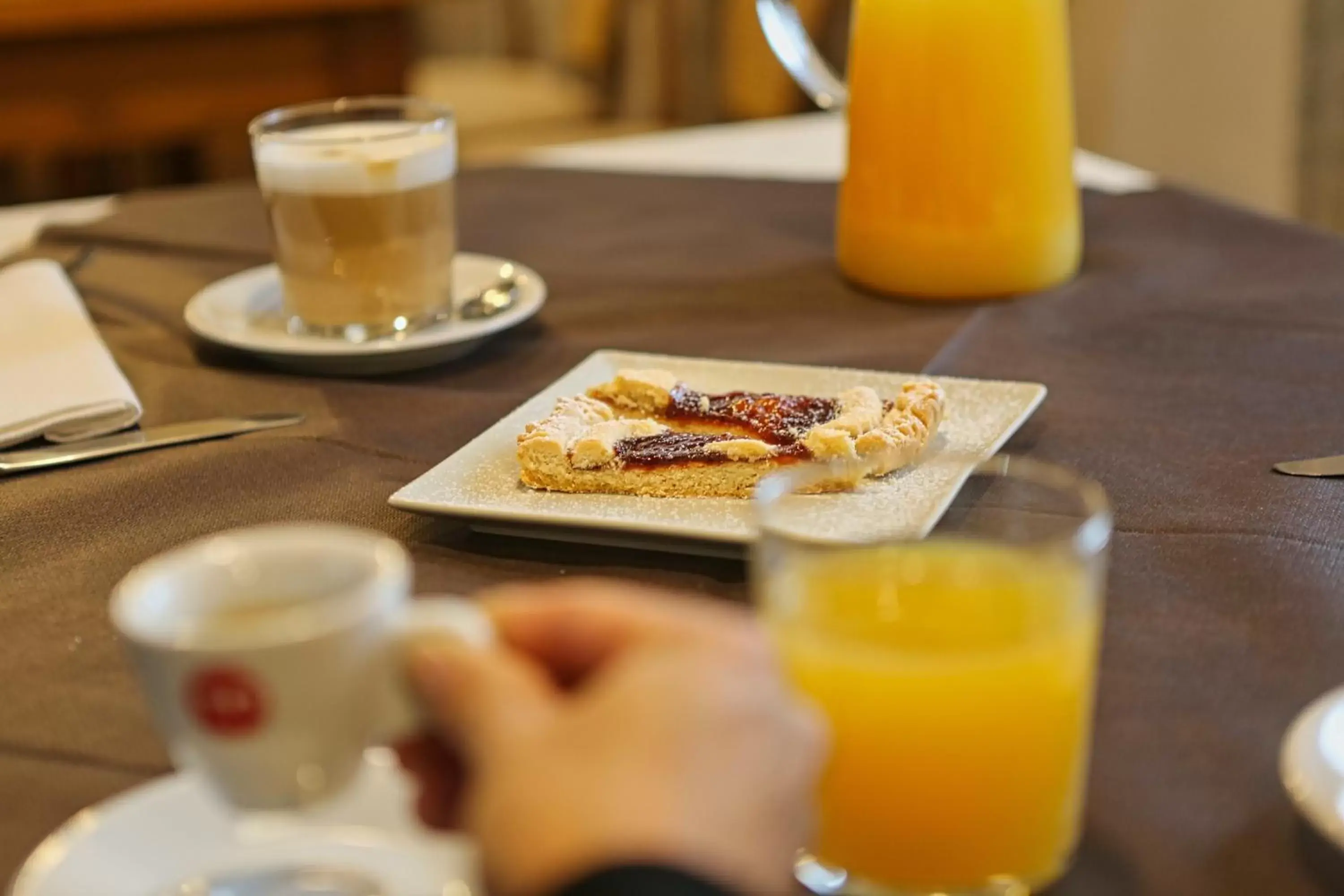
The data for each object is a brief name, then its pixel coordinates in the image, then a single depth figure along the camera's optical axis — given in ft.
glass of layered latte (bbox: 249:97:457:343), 3.14
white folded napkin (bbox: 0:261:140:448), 2.93
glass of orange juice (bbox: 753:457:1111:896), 2.04
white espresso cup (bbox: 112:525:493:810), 1.95
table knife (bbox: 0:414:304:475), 2.85
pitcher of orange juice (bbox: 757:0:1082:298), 3.23
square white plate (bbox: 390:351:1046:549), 2.49
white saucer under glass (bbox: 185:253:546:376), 3.14
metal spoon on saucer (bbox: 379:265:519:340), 3.23
